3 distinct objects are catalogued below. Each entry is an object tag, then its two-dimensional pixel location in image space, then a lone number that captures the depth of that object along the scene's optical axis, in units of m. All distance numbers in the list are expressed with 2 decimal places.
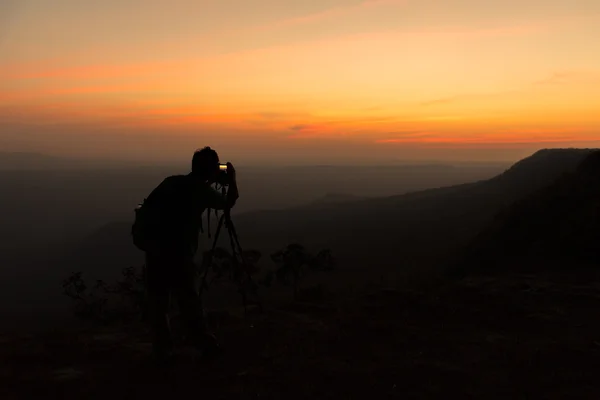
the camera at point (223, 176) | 5.90
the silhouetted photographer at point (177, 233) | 5.55
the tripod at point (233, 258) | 6.00
